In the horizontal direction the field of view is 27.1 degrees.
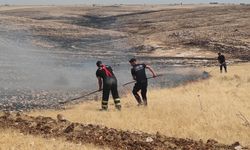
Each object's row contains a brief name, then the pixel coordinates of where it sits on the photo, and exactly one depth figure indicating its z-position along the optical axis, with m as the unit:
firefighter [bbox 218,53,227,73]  35.69
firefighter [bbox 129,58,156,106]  20.42
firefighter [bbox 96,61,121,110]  19.95
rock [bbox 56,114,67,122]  16.97
